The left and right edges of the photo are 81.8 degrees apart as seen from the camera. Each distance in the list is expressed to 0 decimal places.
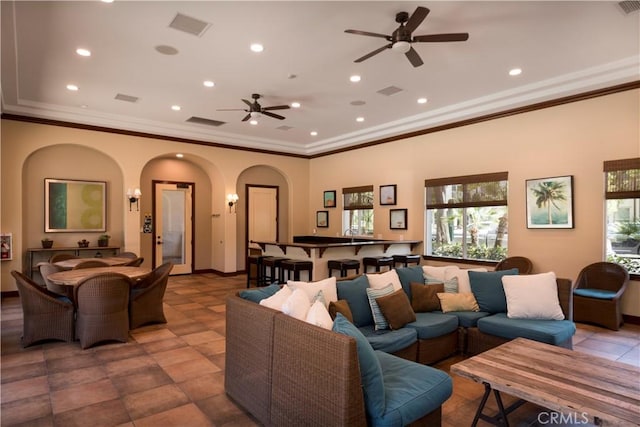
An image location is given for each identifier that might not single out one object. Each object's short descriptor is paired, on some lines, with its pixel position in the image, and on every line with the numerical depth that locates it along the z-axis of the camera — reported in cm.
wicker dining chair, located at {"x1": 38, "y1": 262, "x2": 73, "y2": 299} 499
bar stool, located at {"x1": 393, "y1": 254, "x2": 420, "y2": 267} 759
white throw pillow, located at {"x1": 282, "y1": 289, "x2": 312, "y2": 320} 266
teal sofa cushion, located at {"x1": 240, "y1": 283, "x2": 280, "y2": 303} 310
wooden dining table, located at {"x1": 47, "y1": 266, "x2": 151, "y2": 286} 436
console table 707
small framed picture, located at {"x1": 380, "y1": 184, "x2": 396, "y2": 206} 861
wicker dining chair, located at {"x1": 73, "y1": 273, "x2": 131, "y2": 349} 419
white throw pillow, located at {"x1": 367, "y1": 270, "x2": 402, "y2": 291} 385
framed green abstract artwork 745
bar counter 677
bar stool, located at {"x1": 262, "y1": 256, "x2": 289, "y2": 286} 720
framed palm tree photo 587
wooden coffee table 203
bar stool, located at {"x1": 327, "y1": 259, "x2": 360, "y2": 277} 676
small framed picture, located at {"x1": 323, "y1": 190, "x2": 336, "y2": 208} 1024
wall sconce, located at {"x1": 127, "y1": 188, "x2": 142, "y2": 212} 786
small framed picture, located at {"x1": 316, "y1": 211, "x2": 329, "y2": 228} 1046
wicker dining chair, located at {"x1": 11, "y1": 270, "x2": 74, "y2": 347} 420
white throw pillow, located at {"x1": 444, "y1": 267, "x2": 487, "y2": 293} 441
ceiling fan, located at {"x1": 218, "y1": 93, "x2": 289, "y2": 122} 613
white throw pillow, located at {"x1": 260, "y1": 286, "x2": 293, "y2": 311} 286
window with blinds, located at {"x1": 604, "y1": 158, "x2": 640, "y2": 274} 527
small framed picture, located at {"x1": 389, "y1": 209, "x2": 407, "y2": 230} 838
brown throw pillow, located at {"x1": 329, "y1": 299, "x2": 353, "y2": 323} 324
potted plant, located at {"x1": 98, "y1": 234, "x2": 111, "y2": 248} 782
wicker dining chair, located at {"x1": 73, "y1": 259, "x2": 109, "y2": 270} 539
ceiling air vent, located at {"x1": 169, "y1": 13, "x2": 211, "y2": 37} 387
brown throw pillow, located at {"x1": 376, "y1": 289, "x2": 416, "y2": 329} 355
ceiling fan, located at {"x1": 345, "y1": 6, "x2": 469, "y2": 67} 365
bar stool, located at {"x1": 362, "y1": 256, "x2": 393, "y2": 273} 723
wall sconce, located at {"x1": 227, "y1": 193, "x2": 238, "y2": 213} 937
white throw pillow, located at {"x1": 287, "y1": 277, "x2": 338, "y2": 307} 327
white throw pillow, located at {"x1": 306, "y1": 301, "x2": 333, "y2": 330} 246
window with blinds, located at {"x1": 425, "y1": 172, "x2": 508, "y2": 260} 684
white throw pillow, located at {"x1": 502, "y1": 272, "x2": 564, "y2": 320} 382
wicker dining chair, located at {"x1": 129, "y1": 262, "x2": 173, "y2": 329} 491
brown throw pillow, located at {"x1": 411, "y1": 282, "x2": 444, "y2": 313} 415
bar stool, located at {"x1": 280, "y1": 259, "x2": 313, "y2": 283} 664
